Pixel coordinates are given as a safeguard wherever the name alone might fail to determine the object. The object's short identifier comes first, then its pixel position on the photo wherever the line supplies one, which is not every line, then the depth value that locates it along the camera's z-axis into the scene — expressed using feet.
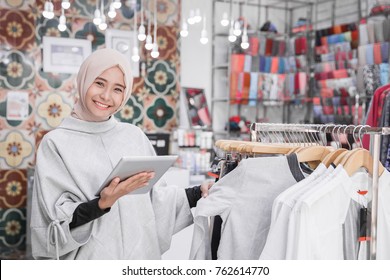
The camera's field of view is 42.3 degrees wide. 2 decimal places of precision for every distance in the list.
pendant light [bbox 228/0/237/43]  13.58
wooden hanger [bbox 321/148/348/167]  6.25
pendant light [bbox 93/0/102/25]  12.50
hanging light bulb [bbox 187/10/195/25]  12.68
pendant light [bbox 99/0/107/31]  12.82
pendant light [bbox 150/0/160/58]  13.64
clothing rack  5.89
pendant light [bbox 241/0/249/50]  13.39
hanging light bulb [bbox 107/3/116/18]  12.37
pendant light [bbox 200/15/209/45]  13.05
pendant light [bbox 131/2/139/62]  14.67
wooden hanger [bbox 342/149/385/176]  6.04
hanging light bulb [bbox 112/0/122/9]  11.93
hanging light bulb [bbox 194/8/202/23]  12.49
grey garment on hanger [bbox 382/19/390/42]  16.65
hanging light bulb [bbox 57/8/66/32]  13.02
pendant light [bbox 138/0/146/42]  13.12
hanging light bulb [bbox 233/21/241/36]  13.19
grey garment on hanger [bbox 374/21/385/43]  16.87
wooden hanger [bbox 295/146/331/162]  6.40
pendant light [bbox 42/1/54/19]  11.89
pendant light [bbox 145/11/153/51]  14.11
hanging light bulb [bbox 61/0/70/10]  11.72
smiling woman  6.05
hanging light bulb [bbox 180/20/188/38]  13.67
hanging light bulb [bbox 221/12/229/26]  12.74
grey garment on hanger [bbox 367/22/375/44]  17.12
